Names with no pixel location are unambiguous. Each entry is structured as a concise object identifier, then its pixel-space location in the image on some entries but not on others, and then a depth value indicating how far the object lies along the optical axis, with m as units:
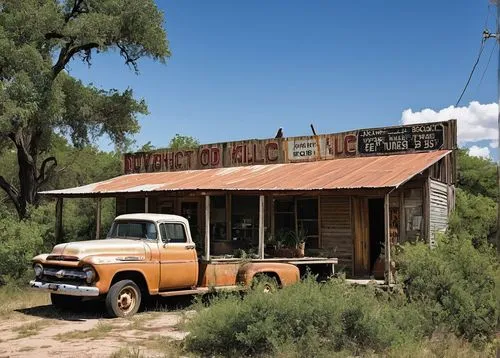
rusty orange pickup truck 10.35
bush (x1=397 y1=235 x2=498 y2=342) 8.00
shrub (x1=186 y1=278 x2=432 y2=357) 7.25
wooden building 14.51
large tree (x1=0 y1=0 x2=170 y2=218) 19.30
